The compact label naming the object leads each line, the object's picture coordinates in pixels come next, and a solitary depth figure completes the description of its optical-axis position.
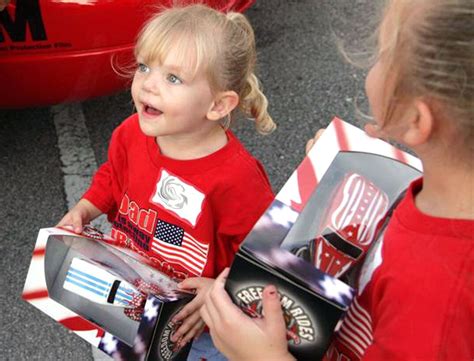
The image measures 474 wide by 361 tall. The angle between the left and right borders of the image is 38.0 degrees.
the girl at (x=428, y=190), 1.03
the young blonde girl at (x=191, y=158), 1.71
